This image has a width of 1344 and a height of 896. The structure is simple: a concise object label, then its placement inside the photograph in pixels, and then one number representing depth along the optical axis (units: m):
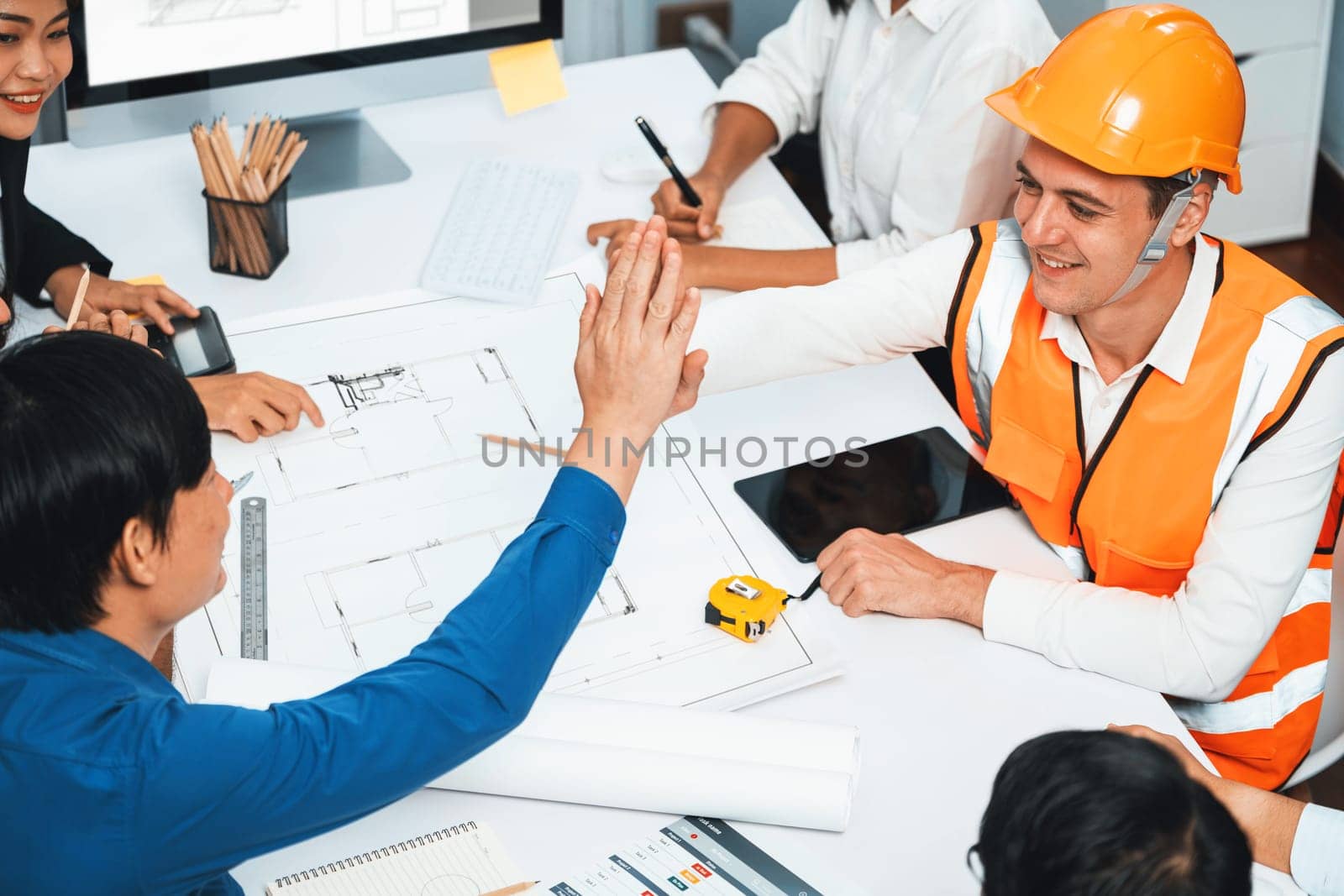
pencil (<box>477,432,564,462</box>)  1.39
